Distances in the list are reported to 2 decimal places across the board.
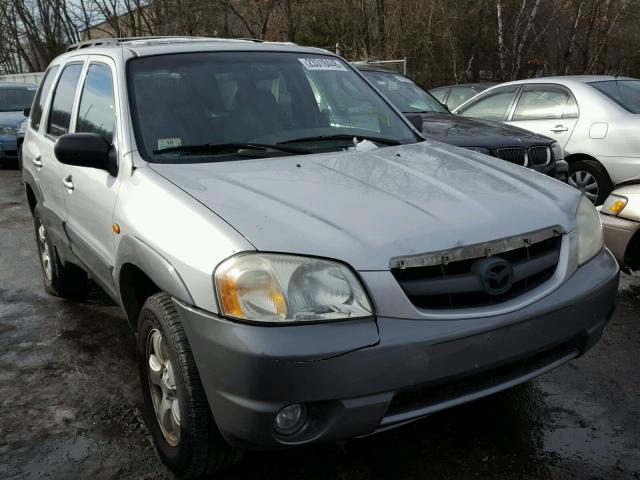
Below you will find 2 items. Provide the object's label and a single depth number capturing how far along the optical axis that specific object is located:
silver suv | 2.18
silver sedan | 6.88
